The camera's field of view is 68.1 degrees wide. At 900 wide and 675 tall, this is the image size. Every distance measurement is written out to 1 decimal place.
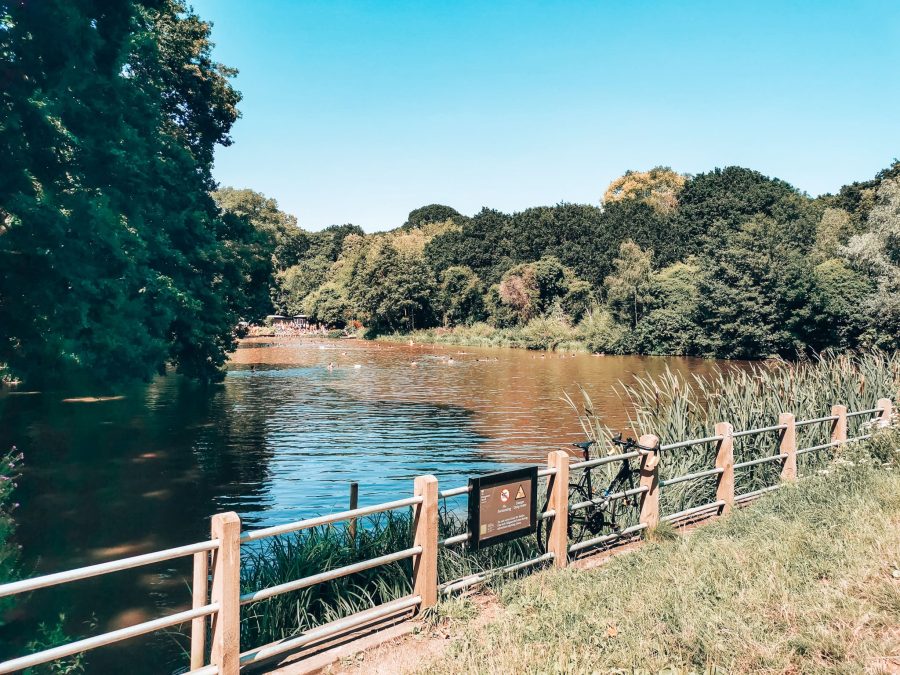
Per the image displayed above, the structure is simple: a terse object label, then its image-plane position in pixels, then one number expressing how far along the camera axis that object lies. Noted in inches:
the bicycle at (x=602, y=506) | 273.7
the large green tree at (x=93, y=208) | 434.6
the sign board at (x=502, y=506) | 212.1
